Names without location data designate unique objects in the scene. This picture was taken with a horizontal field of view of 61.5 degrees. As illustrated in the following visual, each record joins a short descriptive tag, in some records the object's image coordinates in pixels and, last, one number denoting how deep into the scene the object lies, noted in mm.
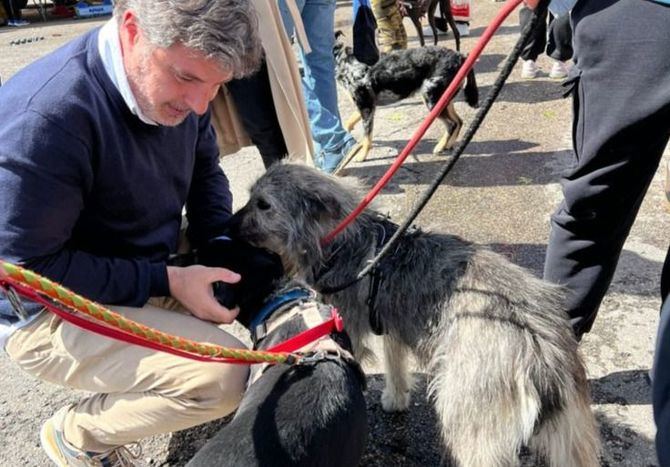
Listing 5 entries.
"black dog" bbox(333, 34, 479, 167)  5254
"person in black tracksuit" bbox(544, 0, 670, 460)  1755
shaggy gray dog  1893
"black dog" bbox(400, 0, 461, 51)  7699
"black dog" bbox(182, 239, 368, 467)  1519
